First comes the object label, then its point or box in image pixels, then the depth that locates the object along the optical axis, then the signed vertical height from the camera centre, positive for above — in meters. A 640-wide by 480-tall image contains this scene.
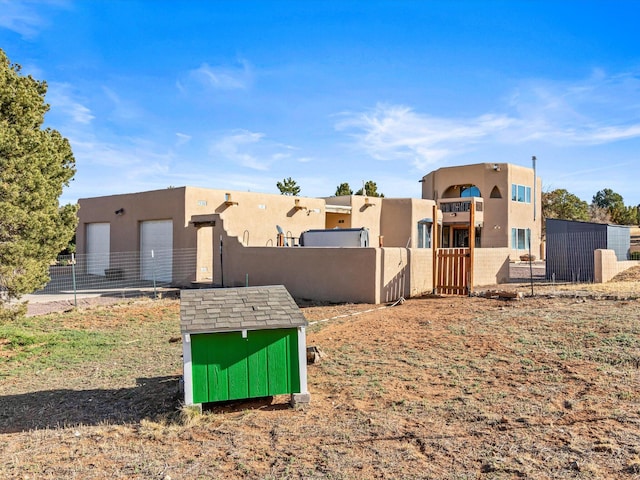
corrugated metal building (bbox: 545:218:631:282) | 18.58 +0.33
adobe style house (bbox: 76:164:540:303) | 15.77 +1.05
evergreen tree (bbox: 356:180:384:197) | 44.54 +6.04
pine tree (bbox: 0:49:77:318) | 10.35 +1.36
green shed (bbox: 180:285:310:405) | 6.07 -1.29
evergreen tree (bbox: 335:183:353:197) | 46.22 +6.18
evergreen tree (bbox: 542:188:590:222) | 42.06 +4.23
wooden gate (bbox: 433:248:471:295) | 14.94 -0.55
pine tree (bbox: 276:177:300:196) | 48.69 +6.83
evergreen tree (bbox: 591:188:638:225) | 50.49 +4.16
